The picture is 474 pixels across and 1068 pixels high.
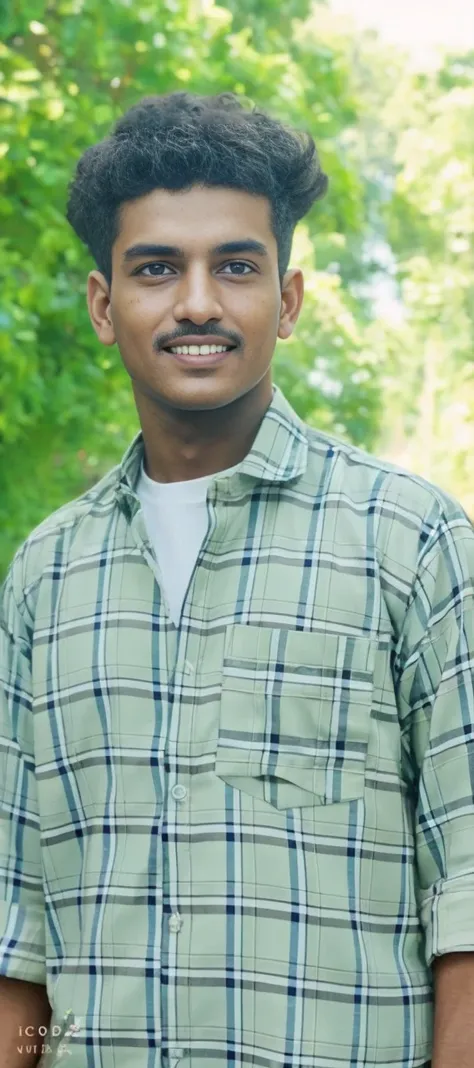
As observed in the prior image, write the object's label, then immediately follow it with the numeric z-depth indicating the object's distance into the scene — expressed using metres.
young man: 1.94
